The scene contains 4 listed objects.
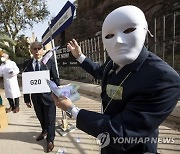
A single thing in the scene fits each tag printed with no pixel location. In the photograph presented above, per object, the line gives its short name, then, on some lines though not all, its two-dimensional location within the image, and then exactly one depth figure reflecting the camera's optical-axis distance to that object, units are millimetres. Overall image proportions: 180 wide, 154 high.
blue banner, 1821
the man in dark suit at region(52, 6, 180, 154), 653
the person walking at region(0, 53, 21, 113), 3501
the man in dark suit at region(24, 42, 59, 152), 2049
